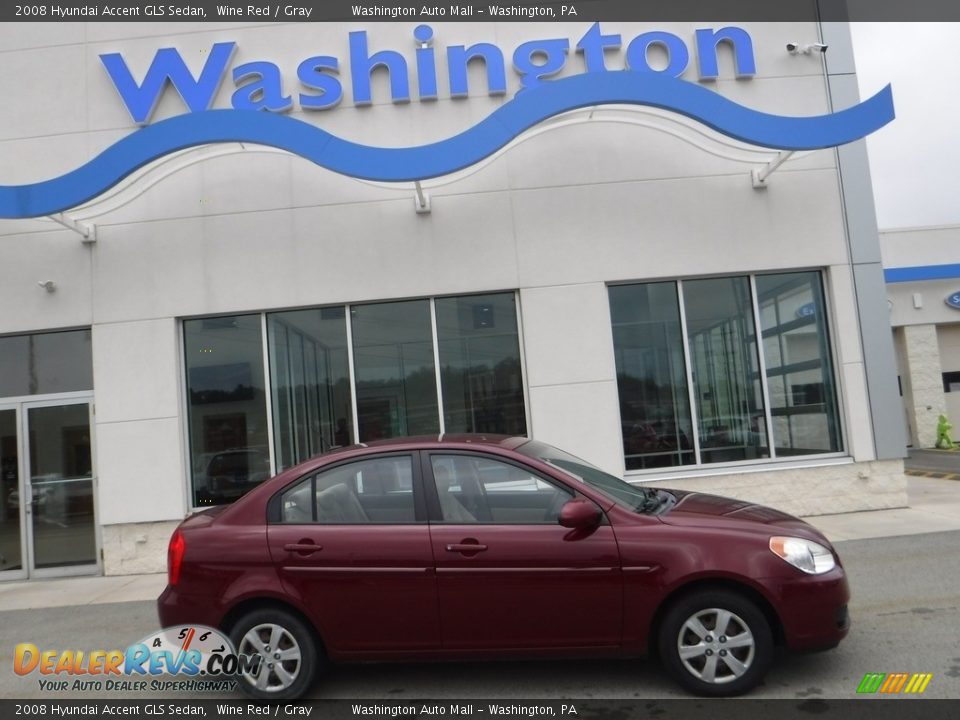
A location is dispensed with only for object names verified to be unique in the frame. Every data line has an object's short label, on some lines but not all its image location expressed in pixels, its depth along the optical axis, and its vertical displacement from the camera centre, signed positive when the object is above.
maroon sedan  4.10 -0.87
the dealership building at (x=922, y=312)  20.47 +1.99
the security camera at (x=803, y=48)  9.82 +4.56
